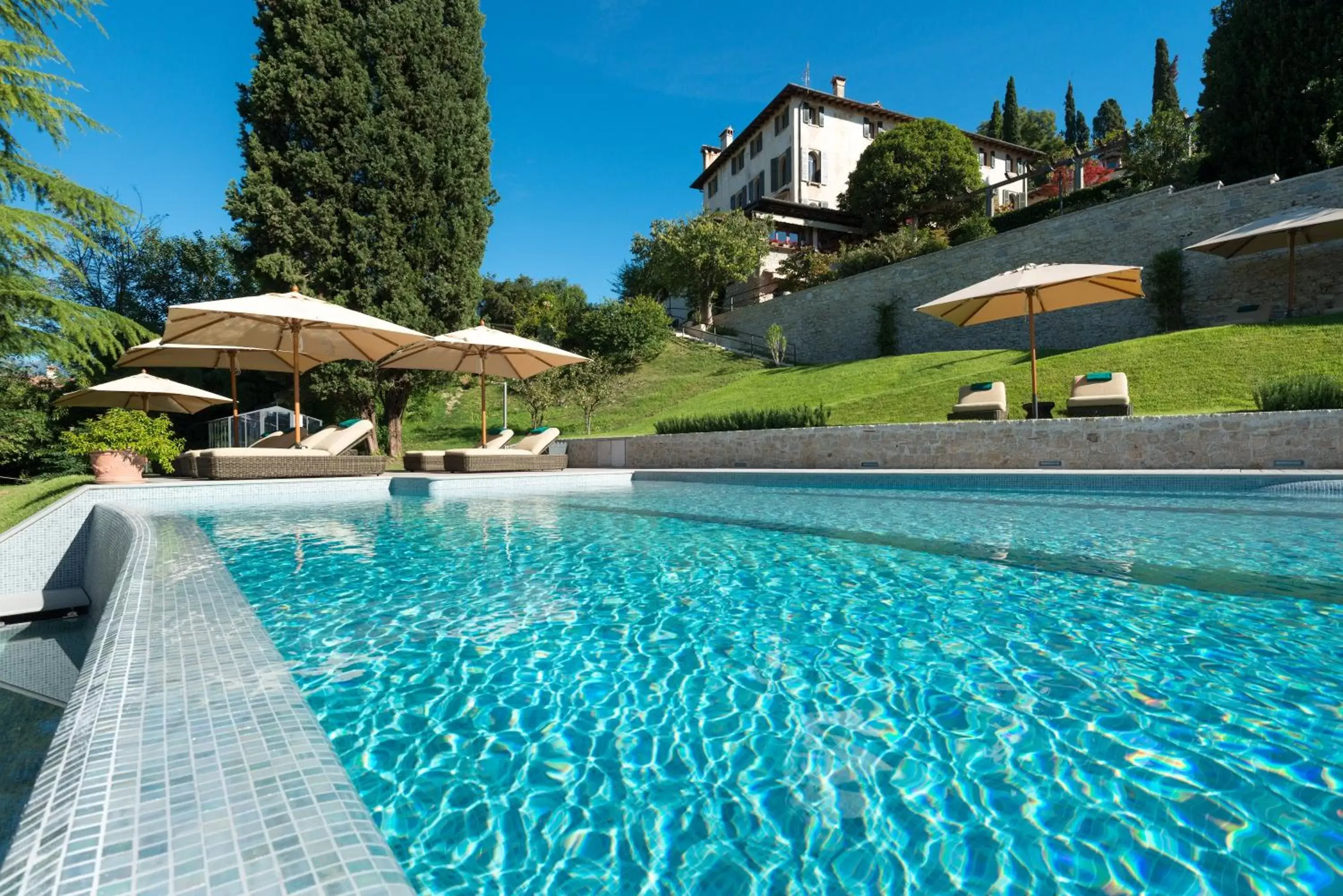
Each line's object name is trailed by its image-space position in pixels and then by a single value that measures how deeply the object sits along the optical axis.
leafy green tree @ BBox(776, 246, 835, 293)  30.39
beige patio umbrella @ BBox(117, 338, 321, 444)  12.56
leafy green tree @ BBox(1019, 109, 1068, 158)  45.94
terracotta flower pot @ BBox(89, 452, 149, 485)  10.42
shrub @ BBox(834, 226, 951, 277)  25.94
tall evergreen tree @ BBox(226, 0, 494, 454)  16.73
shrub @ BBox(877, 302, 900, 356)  24.22
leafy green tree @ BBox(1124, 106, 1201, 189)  21.03
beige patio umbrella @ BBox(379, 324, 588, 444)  13.12
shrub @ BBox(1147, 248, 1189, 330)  17.09
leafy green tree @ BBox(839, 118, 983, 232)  34.03
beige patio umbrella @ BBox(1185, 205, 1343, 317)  13.92
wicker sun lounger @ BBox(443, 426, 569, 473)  12.68
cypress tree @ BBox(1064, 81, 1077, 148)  57.69
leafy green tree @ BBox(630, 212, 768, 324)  33.34
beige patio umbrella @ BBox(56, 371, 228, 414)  13.95
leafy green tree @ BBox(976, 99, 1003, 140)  50.44
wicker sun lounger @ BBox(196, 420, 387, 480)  10.45
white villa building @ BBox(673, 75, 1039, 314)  37.69
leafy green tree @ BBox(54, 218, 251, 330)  24.23
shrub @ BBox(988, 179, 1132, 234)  25.39
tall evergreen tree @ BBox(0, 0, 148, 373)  10.26
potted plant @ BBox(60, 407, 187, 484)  10.48
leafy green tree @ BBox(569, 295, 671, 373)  28.84
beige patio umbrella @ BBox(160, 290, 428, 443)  10.30
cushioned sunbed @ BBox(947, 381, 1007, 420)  12.48
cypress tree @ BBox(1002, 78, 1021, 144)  48.62
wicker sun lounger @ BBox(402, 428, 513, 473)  13.52
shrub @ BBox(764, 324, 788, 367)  26.89
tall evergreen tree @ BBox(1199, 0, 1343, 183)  17.53
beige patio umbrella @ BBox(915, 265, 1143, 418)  11.84
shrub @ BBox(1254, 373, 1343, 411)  9.34
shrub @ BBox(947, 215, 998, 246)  26.56
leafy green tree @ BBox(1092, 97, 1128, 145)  55.94
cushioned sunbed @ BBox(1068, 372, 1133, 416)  11.06
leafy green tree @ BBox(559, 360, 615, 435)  20.27
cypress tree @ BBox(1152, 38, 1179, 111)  43.69
